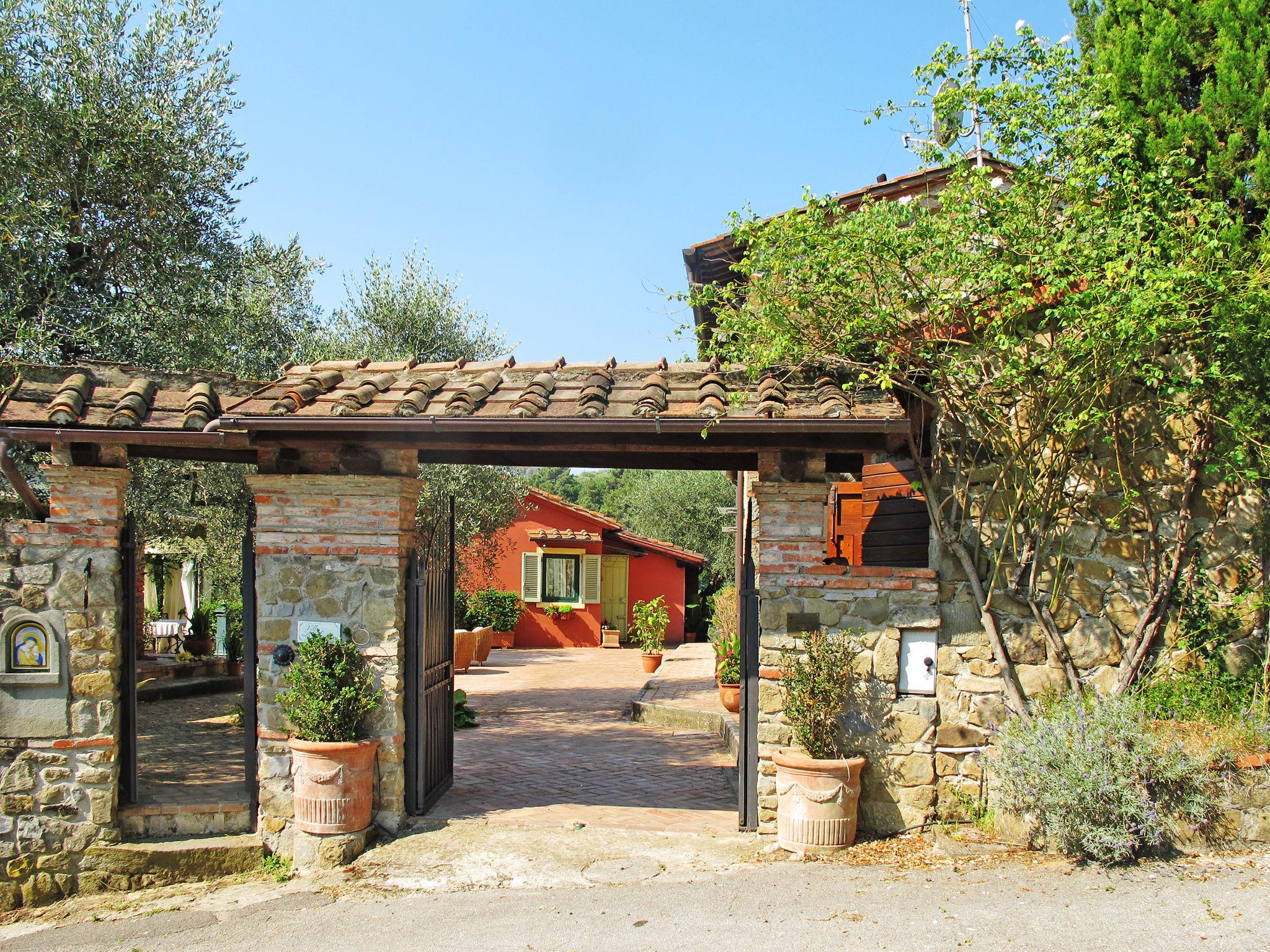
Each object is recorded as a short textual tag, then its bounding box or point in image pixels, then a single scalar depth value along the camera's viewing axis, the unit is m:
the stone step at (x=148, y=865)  5.71
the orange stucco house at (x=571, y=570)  22.86
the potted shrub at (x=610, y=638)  22.70
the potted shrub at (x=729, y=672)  10.19
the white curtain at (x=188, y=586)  19.75
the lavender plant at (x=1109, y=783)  4.96
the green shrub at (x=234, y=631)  14.09
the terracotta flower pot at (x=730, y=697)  10.09
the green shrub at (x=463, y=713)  10.79
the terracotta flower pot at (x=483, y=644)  17.72
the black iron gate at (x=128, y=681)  5.93
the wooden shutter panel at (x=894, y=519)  7.44
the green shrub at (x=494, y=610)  21.38
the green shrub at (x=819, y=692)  5.52
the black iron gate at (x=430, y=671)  6.14
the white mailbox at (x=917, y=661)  5.72
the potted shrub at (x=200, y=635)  14.60
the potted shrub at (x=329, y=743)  5.65
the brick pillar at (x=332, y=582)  5.92
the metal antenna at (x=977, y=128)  5.73
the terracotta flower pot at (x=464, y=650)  16.56
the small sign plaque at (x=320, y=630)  5.94
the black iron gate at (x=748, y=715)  5.88
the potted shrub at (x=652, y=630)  16.81
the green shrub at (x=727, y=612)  12.00
